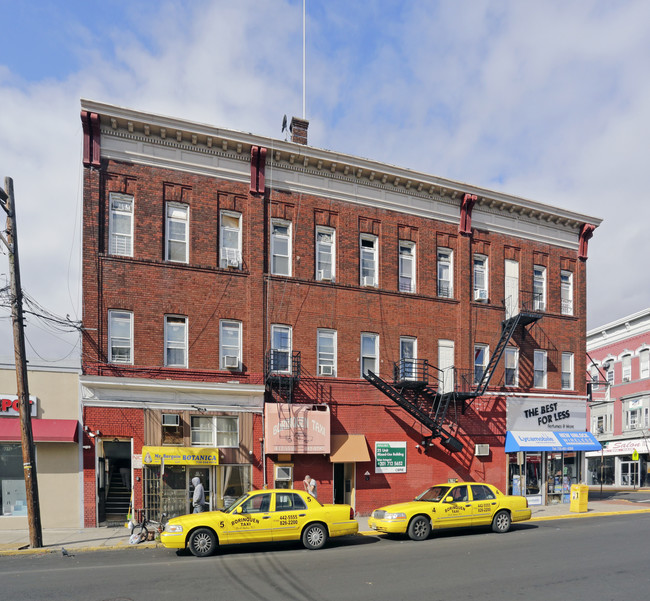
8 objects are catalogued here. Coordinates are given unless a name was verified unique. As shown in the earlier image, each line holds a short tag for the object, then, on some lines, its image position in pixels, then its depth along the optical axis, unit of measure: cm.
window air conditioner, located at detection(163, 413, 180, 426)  1964
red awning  1795
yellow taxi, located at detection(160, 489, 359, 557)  1368
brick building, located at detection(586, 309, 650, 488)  4303
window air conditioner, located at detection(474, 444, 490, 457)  2452
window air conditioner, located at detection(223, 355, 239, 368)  2042
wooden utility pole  1547
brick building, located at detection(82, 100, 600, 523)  1961
